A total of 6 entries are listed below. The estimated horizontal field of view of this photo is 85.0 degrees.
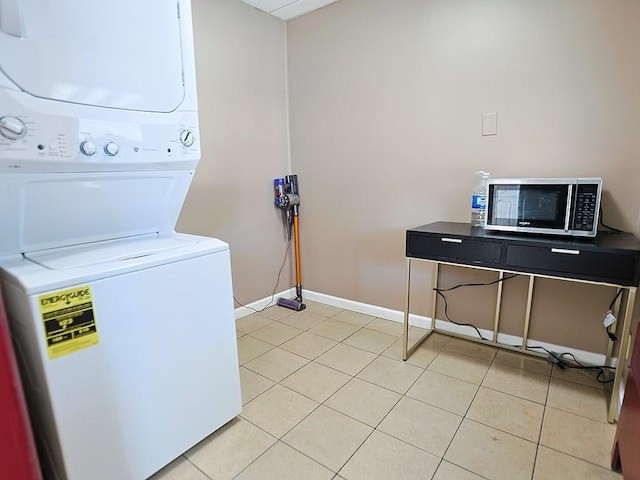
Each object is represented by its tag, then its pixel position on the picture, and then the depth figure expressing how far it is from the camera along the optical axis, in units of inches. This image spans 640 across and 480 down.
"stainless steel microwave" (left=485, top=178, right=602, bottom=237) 64.6
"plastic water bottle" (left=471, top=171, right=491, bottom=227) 79.8
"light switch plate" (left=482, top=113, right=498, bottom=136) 83.1
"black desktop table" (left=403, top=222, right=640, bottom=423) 58.1
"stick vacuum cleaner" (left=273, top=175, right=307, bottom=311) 117.4
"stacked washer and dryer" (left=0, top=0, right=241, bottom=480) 41.6
